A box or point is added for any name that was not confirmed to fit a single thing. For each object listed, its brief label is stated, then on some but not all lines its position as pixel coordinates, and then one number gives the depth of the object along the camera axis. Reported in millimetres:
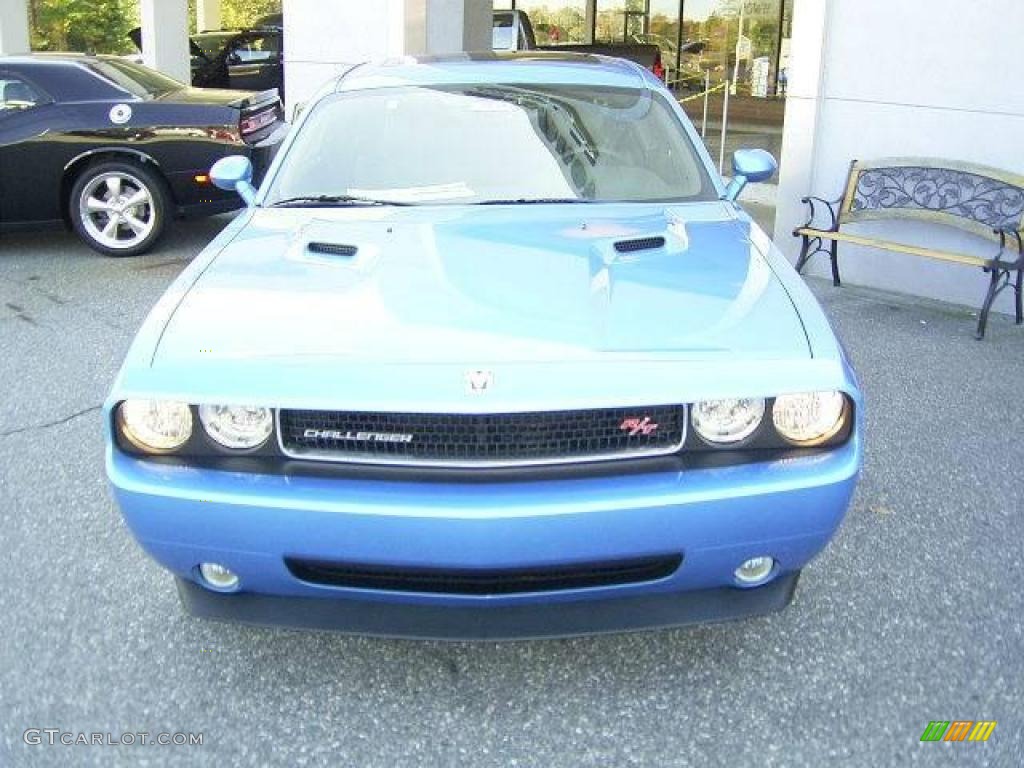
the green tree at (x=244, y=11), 31891
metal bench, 6770
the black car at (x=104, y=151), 8164
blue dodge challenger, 2484
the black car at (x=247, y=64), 16906
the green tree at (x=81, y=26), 25516
